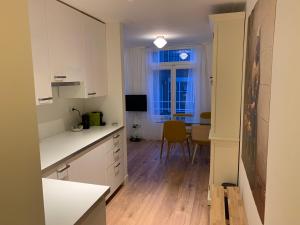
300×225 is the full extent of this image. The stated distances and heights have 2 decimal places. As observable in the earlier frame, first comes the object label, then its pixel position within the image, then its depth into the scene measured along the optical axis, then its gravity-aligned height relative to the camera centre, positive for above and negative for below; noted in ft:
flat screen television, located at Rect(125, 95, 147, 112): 19.54 -1.05
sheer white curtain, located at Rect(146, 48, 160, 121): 19.13 +0.62
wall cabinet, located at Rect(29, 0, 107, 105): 7.09 +1.55
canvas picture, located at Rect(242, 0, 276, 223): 4.00 -0.14
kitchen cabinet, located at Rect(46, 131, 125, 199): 7.22 -2.72
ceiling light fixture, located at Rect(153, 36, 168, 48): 13.16 +2.79
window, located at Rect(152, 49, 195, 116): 18.66 +0.60
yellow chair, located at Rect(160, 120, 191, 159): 14.07 -2.53
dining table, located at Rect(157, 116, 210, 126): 17.95 -2.45
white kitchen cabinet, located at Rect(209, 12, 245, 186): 8.28 -0.22
